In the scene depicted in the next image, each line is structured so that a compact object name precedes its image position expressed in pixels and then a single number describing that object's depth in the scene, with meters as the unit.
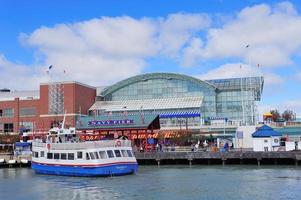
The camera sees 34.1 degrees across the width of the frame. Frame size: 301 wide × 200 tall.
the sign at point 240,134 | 110.74
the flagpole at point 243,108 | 152.70
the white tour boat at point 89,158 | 63.75
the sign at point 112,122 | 99.10
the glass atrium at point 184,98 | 157.62
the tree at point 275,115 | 183.96
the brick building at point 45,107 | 158.25
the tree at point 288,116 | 189.90
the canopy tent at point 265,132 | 87.25
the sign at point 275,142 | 87.88
